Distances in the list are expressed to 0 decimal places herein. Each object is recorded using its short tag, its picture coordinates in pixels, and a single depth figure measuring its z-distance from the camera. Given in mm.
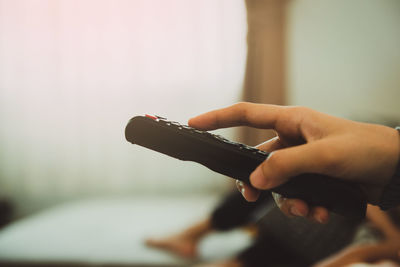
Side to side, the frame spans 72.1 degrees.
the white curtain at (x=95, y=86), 1920
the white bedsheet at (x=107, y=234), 857
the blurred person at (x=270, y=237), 723
